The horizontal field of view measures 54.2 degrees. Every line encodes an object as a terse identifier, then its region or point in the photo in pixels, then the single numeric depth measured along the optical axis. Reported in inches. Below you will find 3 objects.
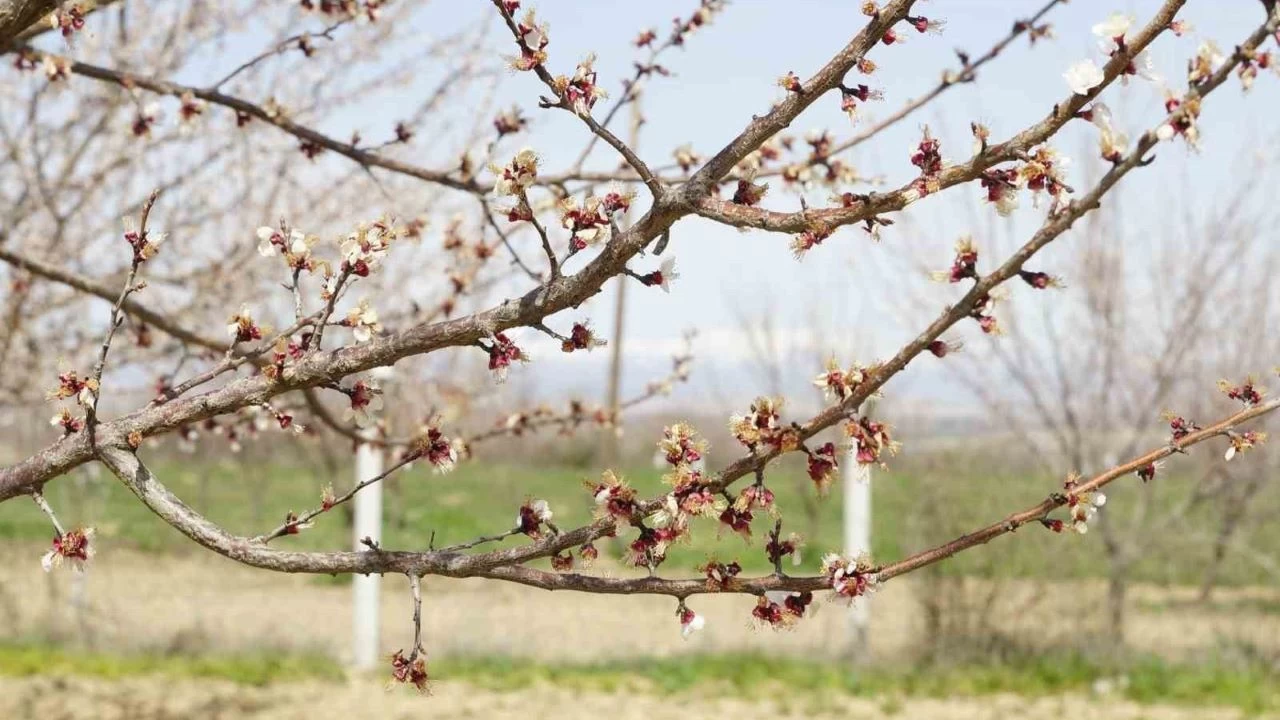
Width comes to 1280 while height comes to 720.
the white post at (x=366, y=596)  254.8
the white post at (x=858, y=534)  253.6
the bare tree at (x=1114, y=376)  289.7
